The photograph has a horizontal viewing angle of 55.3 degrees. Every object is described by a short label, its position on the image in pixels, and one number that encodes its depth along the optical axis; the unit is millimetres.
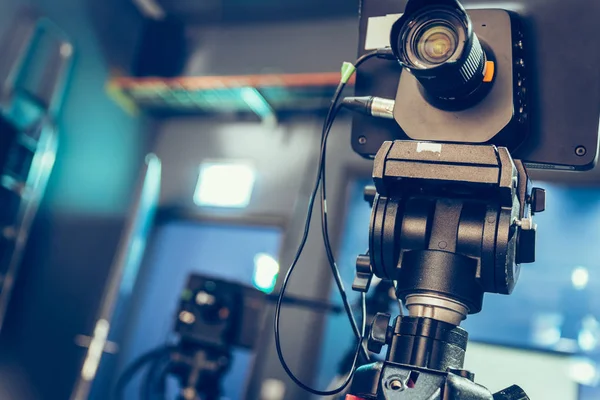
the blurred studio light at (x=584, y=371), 1823
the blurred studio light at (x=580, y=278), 1987
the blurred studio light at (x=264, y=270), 2486
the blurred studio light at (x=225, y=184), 2701
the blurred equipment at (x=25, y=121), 2172
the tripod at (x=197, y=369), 1638
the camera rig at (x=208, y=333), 1641
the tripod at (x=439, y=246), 629
